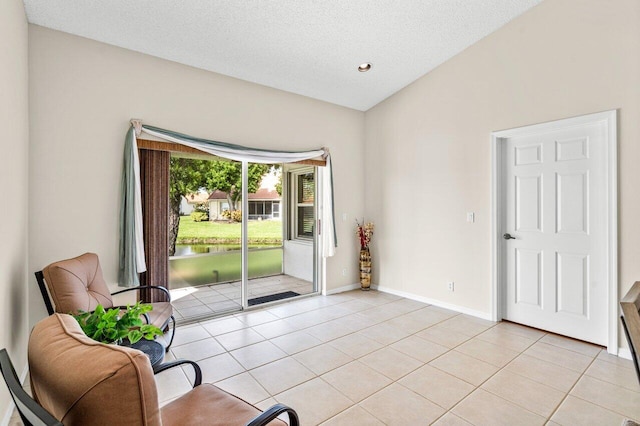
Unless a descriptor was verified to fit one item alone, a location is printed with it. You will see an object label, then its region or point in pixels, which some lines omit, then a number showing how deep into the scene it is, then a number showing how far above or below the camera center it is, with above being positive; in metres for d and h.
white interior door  3.22 -0.23
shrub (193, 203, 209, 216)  4.09 +0.04
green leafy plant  1.40 -0.51
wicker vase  5.37 -0.97
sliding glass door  4.17 -0.44
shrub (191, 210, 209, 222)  4.07 -0.07
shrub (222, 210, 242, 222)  4.34 -0.06
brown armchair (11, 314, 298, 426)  0.83 -0.45
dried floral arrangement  5.36 -0.40
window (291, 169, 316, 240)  5.51 +0.08
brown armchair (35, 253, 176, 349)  2.45 -0.61
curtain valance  3.32 +0.04
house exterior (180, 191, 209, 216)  3.99 +0.13
